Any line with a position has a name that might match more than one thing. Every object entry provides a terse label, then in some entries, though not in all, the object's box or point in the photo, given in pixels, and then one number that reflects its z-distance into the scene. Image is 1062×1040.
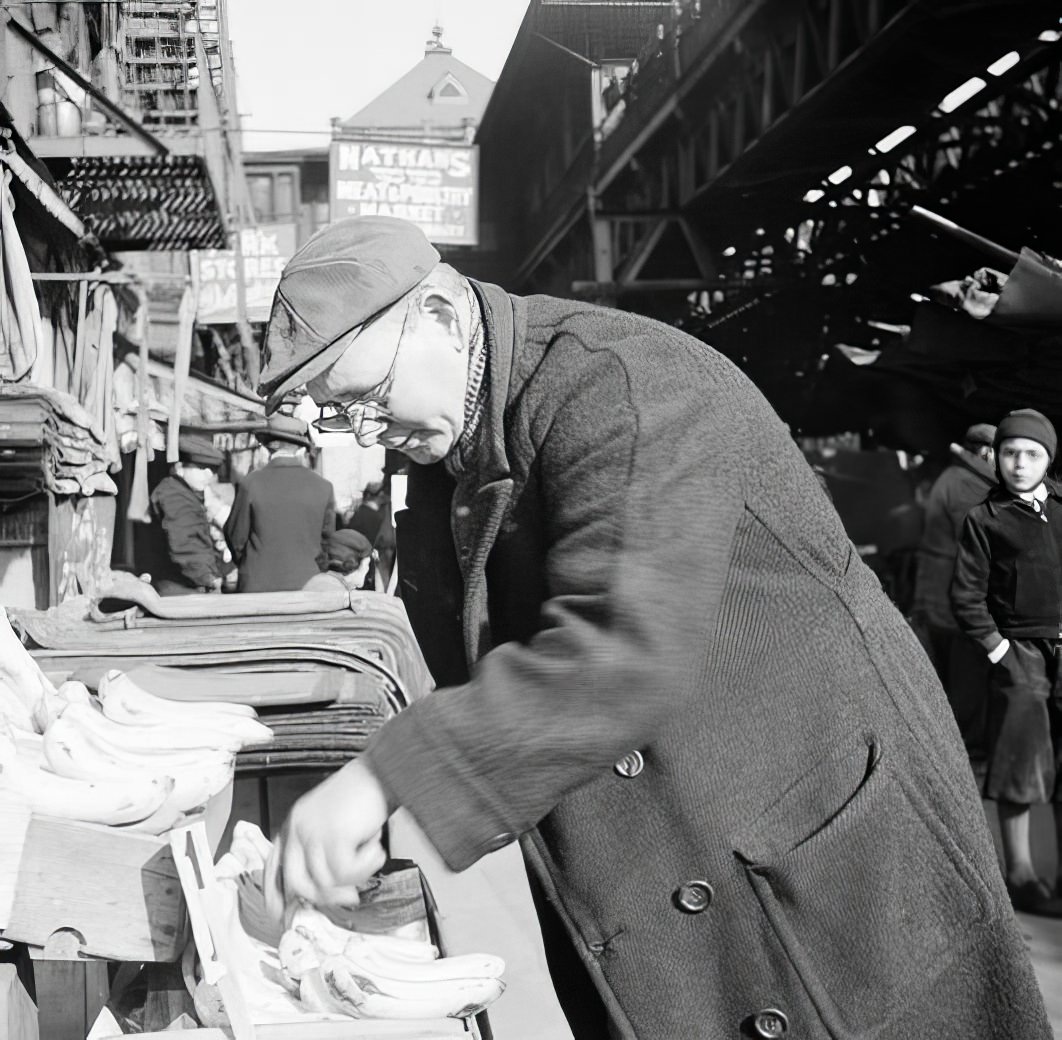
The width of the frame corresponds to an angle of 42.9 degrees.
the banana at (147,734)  2.29
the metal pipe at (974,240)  6.66
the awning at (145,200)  10.05
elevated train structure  7.44
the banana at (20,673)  2.29
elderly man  1.56
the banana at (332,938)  2.11
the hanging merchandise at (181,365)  10.66
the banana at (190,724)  2.39
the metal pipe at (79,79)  8.05
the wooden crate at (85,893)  1.97
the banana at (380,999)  2.10
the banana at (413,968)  2.15
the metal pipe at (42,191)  7.86
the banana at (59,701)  2.30
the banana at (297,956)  2.09
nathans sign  14.82
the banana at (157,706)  2.45
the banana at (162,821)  2.12
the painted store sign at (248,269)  19.84
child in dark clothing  5.58
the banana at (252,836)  2.55
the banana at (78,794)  2.04
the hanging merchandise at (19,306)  7.11
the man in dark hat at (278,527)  9.22
